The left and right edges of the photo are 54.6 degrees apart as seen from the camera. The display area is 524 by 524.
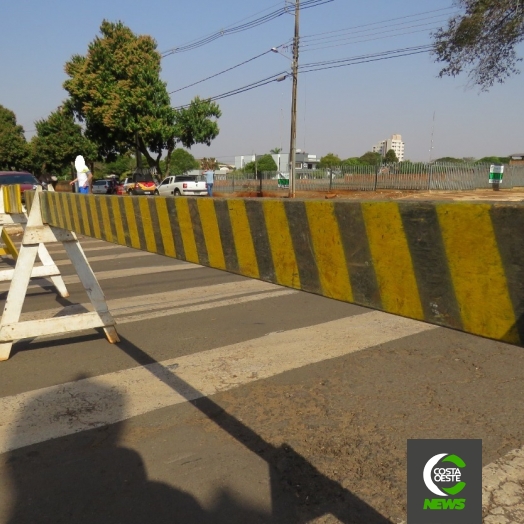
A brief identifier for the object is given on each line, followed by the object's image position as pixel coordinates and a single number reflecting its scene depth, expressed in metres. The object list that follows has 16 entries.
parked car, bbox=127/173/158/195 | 32.28
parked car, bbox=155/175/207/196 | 30.14
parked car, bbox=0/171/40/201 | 17.05
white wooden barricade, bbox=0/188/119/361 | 4.31
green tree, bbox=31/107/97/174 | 47.00
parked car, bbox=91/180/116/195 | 38.97
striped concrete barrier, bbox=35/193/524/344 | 1.33
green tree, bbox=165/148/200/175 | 85.98
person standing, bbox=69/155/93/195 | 10.35
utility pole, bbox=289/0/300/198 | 27.17
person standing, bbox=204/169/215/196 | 30.48
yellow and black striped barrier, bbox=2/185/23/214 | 5.31
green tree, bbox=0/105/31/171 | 52.00
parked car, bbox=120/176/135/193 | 34.67
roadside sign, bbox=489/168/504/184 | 28.77
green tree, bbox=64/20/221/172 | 36.88
